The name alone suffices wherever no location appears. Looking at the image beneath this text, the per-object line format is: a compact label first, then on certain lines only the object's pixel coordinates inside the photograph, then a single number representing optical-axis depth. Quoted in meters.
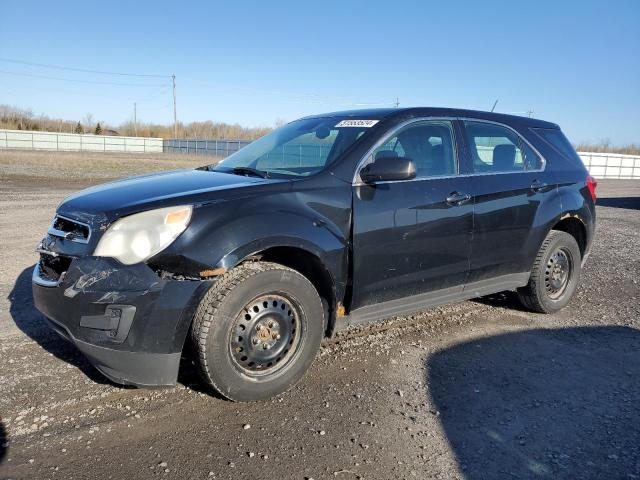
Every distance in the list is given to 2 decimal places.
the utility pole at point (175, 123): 76.15
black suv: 2.98
